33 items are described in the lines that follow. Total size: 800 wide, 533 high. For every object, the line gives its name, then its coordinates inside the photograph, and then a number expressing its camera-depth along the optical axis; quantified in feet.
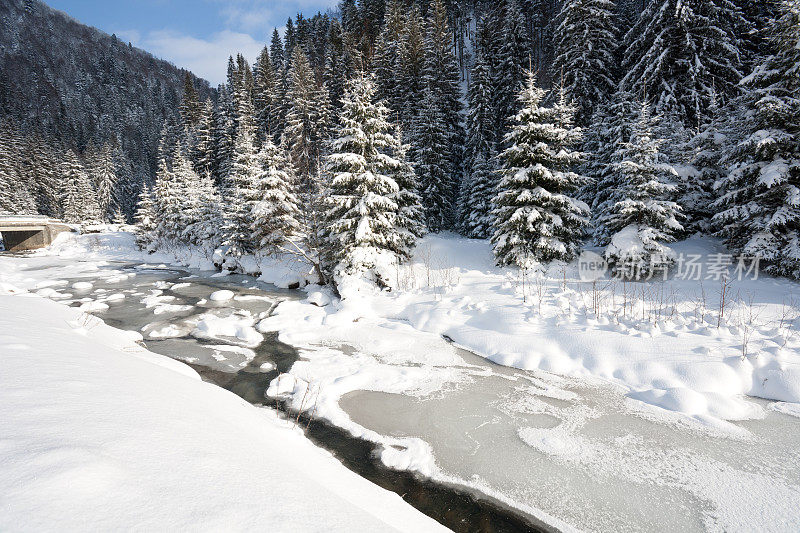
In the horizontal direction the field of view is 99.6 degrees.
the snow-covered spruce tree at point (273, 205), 57.41
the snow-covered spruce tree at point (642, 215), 37.78
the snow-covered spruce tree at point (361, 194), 45.68
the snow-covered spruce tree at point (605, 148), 55.01
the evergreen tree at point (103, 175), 167.63
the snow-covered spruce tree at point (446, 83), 99.09
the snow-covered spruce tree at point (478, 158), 77.77
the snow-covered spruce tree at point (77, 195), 143.23
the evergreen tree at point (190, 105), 167.31
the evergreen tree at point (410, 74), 103.65
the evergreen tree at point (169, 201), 96.48
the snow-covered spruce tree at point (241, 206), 67.82
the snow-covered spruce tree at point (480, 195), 77.20
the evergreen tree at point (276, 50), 206.49
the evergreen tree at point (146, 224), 103.40
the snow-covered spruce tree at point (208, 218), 81.42
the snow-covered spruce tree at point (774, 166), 33.47
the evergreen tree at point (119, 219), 152.42
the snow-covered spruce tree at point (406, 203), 52.81
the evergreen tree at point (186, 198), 89.15
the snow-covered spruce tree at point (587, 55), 69.97
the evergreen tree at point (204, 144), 140.46
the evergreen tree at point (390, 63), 112.57
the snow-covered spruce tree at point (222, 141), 131.03
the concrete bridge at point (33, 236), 107.65
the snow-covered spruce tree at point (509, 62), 95.14
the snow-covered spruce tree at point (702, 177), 44.80
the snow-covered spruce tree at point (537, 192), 42.83
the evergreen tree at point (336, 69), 128.47
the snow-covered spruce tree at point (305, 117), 106.32
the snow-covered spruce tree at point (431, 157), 81.10
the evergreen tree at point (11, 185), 132.16
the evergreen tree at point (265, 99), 135.74
